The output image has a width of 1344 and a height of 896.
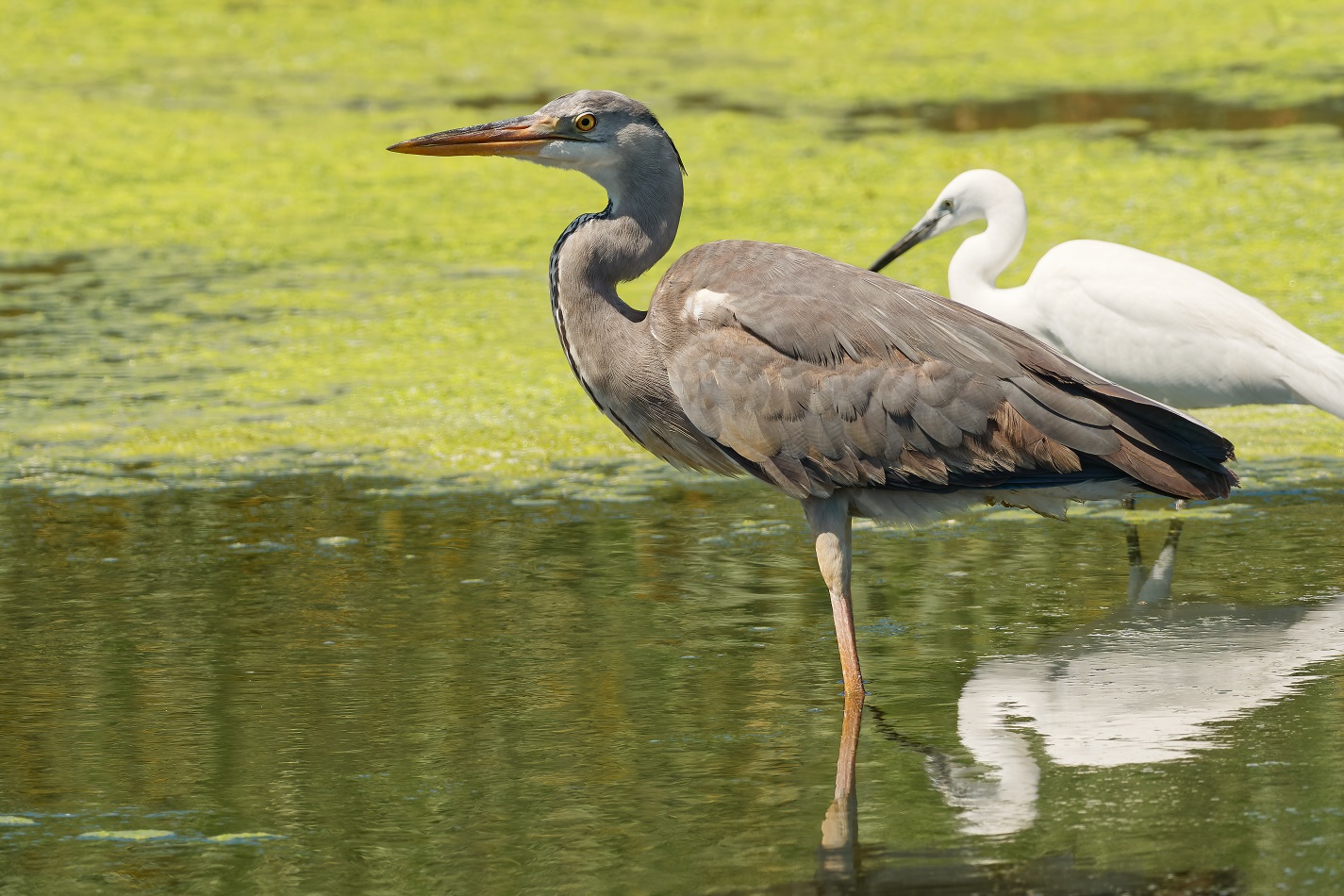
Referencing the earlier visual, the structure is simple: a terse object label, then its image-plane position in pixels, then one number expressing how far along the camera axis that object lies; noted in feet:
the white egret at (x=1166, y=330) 40.57
